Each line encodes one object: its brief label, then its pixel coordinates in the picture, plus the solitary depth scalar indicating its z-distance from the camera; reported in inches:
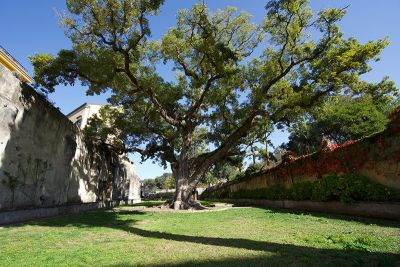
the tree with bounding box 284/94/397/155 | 1294.3
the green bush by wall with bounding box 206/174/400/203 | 367.1
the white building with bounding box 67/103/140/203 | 1160.2
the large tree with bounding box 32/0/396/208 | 543.2
